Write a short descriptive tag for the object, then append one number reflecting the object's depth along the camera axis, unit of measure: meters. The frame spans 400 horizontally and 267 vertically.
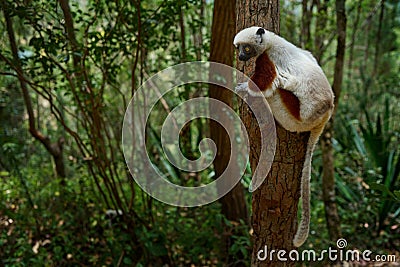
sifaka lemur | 1.77
